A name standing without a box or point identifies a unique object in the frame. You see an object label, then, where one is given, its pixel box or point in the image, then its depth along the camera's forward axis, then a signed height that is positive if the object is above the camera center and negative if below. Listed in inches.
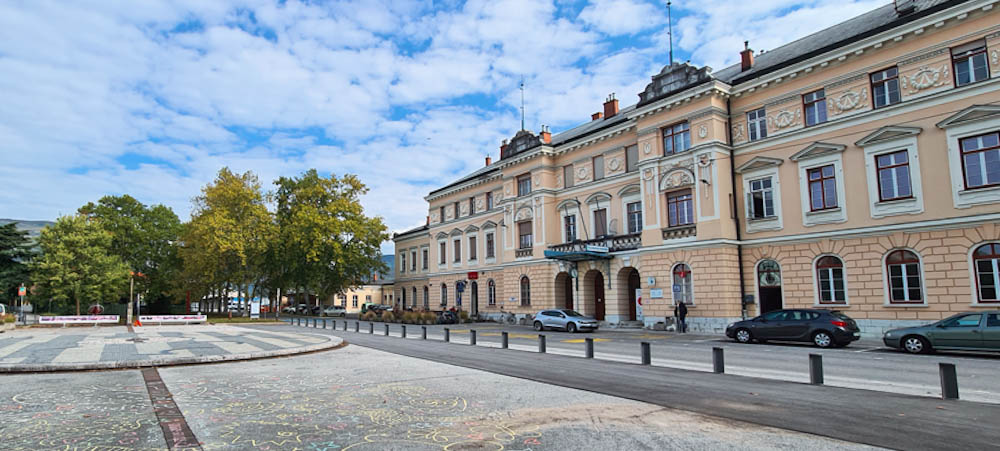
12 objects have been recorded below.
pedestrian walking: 1034.7 -69.4
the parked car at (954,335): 581.0 -72.3
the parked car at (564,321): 1138.0 -82.6
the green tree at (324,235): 1959.9 +197.3
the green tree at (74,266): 1684.3 +97.0
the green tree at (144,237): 2105.1 +225.1
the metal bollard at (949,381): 338.0 -68.3
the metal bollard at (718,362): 462.9 -71.5
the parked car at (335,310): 2620.6 -107.4
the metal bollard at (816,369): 401.4 -69.4
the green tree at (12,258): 2076.3 +159.7
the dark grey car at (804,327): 719.1 -72.3
